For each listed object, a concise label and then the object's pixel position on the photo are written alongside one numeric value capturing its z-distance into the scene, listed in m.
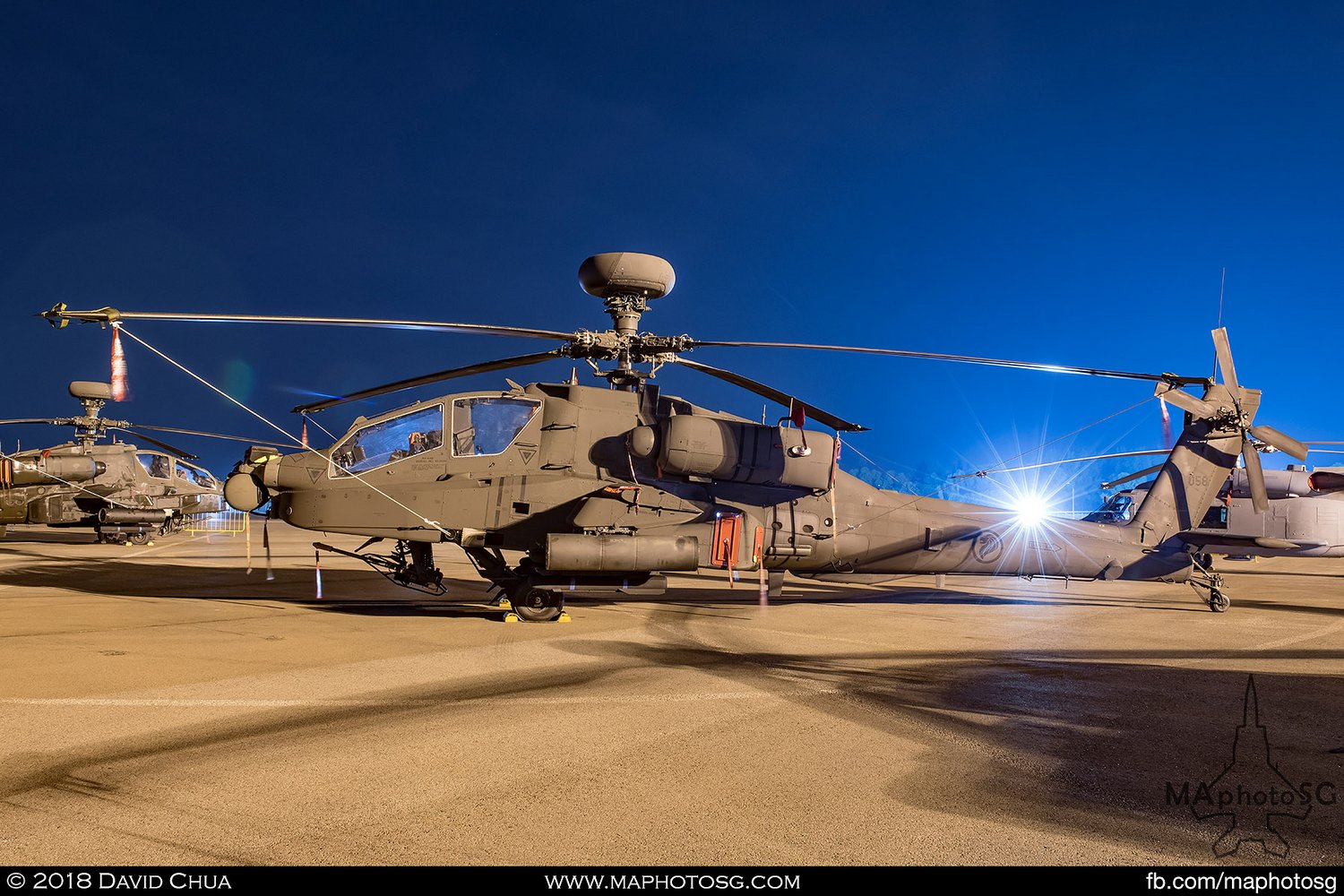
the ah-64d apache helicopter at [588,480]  10.57
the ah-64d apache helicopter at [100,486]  24.75
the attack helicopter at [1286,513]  22.72
